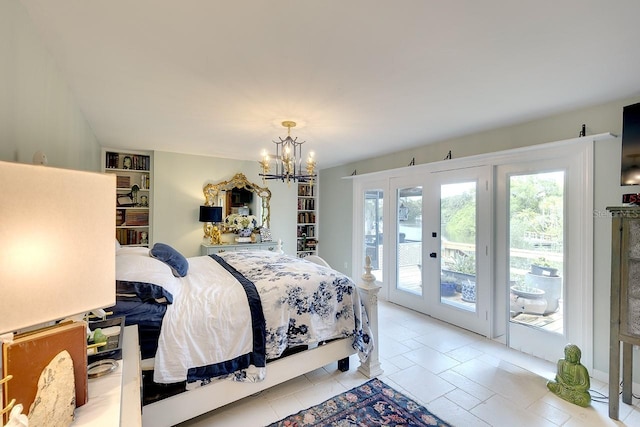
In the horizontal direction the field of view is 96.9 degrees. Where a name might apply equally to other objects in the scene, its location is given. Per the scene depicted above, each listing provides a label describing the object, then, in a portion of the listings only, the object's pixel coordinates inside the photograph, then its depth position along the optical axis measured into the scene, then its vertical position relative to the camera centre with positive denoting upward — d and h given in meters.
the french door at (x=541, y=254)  2.65 -0.41
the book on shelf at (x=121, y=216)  4.43 -0.05
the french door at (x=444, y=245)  3.36 -0.43
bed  1.77 -0.80
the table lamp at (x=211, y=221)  4.67 -0.13
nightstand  0.82 -0.60
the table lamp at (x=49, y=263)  0.63 -0.12
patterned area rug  1.95 -1.44
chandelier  2.68 +0.48
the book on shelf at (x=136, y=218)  4.48 -0.08
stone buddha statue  2.16 -1.30
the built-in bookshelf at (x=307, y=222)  6.11 -0.19
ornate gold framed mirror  4.91 +0.35
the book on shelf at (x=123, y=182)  4.42 +0.48
